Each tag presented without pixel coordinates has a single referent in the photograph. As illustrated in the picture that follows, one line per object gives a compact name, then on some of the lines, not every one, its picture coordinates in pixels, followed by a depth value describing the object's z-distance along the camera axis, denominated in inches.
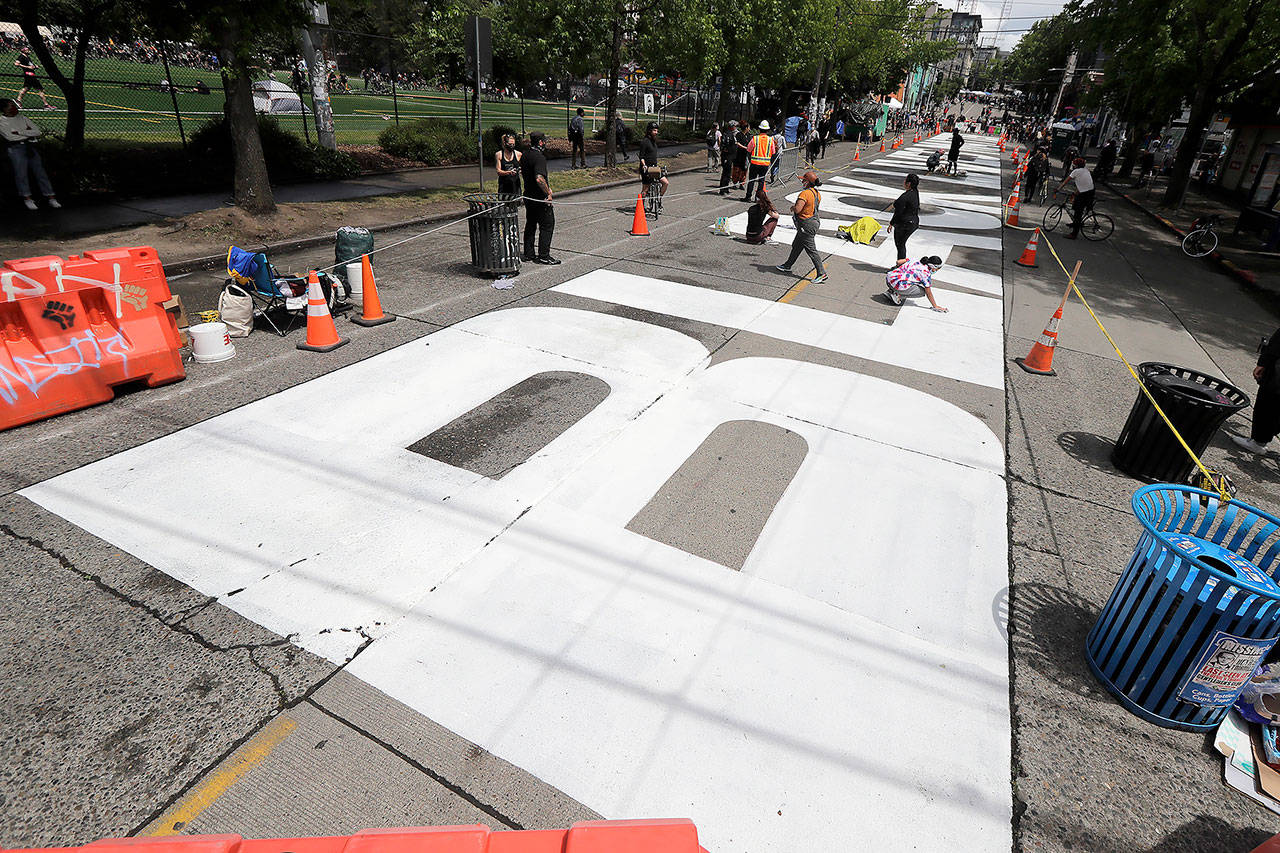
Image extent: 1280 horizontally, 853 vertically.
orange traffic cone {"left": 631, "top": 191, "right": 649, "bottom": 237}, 514.6
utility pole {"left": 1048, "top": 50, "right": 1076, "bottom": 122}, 2908.0
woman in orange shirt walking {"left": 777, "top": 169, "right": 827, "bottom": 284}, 394.3
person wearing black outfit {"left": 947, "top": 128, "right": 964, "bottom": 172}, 986.7
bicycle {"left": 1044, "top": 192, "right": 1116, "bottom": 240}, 659.4
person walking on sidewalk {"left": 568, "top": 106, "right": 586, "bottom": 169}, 800.3
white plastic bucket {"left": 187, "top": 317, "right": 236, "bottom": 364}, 254.2
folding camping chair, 275.9
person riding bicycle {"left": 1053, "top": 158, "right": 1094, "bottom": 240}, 598.5
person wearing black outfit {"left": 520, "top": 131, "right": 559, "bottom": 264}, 372.2
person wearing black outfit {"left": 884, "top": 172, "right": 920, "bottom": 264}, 409.8
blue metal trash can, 117.4
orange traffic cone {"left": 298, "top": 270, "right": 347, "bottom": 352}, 271.9
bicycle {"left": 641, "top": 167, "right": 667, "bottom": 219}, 564.4
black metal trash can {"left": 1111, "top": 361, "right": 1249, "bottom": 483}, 198.2
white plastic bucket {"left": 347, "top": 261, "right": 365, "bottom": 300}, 314.3
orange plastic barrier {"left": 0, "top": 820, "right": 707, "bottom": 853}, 66.1
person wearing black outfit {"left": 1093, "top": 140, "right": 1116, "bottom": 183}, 1157.7
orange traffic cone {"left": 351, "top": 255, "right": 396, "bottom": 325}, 297.4
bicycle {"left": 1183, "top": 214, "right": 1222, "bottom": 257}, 607.5
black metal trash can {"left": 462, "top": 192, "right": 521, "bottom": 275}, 359.3
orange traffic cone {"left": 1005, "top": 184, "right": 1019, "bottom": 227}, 684.7
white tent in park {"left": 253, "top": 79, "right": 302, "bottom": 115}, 1222.9
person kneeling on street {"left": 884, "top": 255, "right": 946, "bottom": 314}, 380.2
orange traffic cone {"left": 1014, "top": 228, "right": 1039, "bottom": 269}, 521.3
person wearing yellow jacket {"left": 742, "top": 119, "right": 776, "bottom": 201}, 579.5
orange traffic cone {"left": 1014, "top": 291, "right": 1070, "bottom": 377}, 306.2
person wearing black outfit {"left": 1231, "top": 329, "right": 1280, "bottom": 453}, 228.1
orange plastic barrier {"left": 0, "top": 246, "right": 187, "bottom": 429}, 202.8
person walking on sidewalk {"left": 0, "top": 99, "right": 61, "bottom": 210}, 409.8
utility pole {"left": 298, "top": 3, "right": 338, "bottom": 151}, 586.6
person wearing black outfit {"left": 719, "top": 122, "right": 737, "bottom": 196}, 737.6
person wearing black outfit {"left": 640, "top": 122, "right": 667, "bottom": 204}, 558.9
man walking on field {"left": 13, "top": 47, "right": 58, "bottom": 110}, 541.1
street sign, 444.5
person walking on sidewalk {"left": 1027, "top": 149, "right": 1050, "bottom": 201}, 820.7
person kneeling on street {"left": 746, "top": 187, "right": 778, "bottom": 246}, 487.5
